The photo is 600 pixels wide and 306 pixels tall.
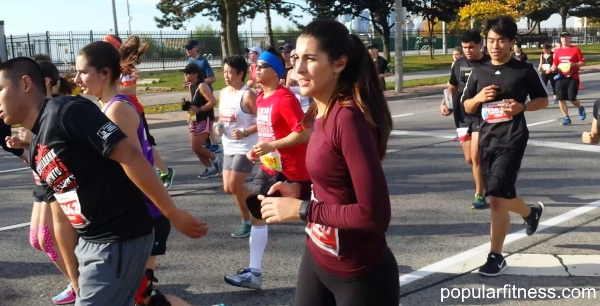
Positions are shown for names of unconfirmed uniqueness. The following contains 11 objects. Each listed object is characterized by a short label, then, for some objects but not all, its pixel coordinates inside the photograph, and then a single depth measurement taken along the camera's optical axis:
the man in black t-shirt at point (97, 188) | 2.84
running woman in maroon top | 2.56
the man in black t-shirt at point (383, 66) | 14.83
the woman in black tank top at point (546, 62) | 17.66
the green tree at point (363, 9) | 45.22
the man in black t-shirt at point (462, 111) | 7.39
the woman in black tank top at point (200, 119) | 9.59
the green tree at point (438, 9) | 47.44
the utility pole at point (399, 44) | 22.33
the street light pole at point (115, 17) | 42.25
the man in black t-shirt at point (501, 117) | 5.22
